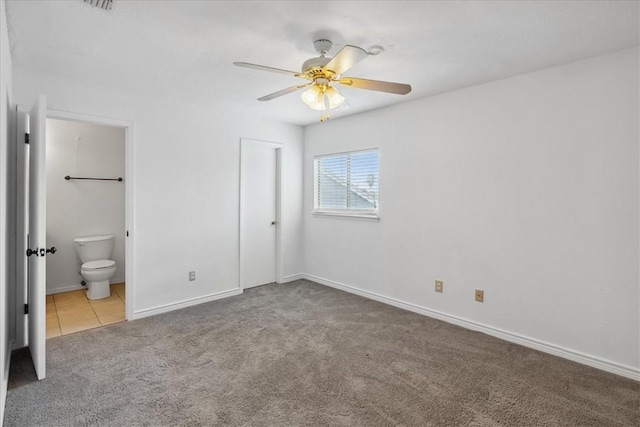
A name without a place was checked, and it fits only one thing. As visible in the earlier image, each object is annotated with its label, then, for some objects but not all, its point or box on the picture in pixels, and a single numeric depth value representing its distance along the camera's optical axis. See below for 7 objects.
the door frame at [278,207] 4.64
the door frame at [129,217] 3.31
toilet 3.99
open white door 2.18
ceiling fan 1.89
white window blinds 4.10
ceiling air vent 1.80
